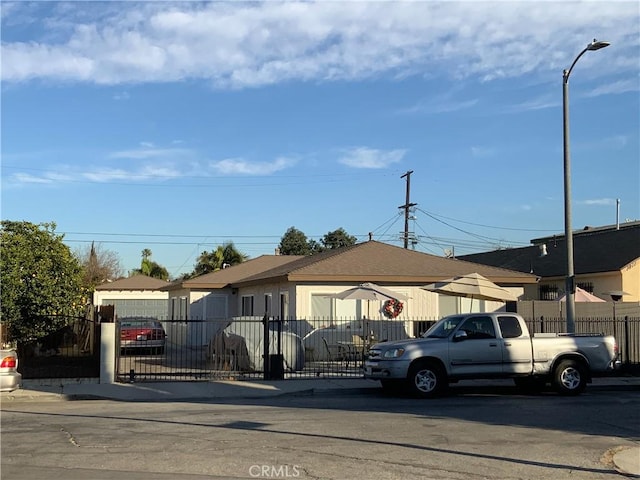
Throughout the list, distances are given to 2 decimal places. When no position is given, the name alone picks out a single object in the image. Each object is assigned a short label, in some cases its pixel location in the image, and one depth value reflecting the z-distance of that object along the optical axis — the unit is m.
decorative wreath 25.56
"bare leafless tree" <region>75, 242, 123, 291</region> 60.66
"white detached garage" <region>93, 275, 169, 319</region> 43.06
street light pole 18.38
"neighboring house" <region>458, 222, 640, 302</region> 29.83
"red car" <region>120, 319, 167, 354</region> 27.44
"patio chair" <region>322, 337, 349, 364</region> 22.03
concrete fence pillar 17.23
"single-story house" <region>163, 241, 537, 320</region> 24.67
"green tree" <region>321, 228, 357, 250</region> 70.00
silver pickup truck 15.22
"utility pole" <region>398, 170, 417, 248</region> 44.41
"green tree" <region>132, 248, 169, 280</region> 63.09
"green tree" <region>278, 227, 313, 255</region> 71.06
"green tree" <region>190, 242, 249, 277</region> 52.34
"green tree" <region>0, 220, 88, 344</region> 20.27
